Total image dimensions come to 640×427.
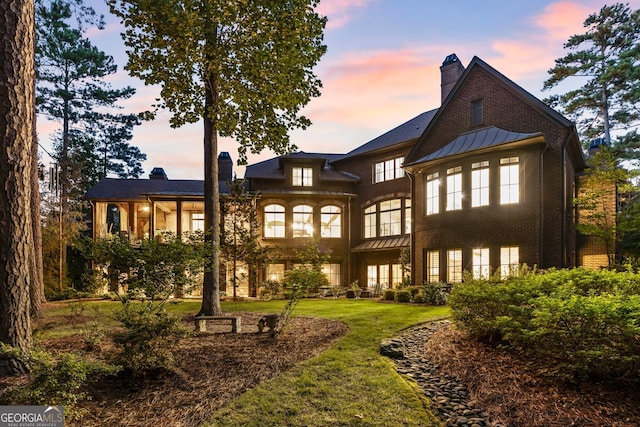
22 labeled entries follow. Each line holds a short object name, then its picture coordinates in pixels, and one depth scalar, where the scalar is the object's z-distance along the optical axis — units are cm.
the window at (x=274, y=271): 2027
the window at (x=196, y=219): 2123
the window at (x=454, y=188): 1378
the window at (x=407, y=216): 1858
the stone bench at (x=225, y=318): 800
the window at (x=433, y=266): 1447
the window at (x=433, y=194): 1461
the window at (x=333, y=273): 2059
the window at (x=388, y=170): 1934
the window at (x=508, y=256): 1238
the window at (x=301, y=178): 2098
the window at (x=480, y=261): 1295
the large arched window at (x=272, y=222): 2030
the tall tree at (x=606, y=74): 2194
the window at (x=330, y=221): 2078
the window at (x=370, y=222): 2045
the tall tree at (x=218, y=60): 911
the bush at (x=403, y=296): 1302
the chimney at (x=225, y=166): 2202
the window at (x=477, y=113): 1445
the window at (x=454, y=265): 1364
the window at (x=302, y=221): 2047
